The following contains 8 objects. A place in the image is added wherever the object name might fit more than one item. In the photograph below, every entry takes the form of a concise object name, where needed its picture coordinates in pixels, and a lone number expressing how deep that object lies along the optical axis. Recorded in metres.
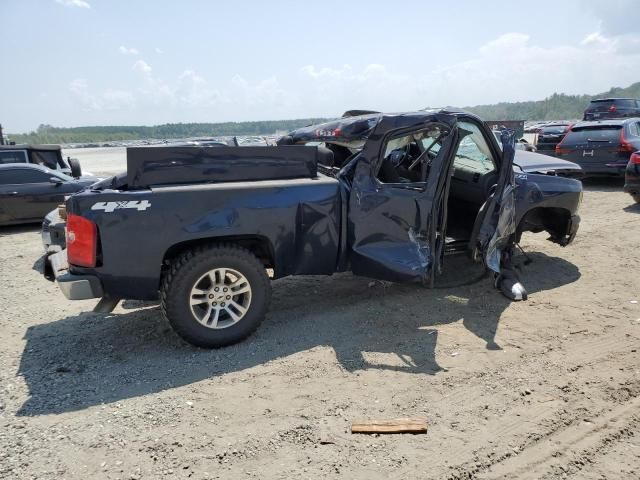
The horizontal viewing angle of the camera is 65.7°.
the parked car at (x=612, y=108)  19.20
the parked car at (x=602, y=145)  11.48
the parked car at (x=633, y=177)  9.05
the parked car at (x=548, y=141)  17.78
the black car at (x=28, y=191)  10.15
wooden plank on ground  3.02
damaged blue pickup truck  3.85
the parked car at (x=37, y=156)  12.22
